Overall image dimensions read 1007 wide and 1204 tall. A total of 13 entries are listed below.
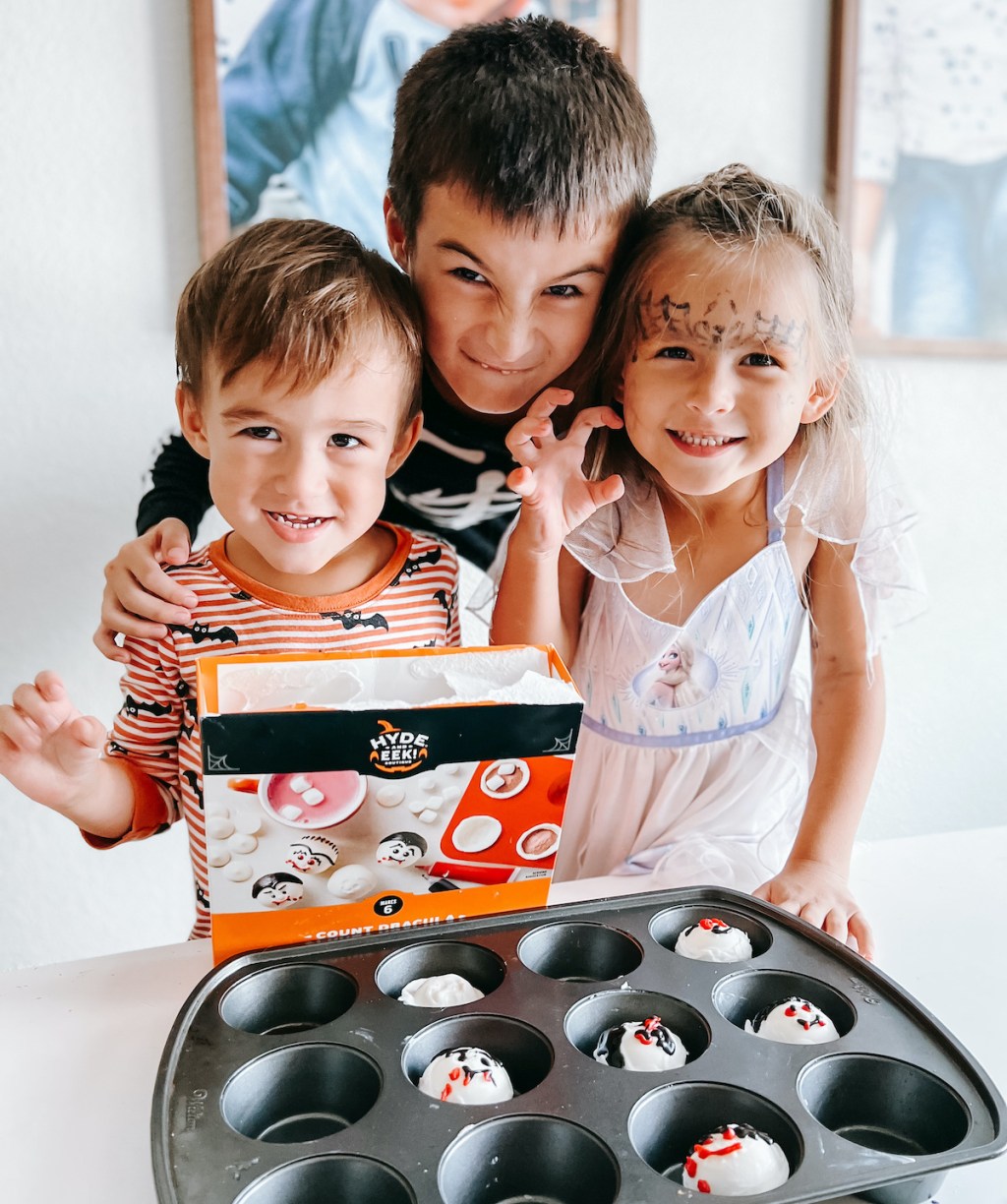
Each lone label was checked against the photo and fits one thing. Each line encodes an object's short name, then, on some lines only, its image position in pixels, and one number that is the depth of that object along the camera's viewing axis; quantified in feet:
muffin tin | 1.65
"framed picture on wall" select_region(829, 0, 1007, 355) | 4.80
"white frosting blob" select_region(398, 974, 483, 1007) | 2.07
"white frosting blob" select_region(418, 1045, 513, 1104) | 1.82
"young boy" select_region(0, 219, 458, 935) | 2.40
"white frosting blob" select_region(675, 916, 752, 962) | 2.24
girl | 2.62
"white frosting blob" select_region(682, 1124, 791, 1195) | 1.66
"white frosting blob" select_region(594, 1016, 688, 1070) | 1.93
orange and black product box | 1.93
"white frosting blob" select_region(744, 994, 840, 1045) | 1.99
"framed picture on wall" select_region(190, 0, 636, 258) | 3.84
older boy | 2.51
